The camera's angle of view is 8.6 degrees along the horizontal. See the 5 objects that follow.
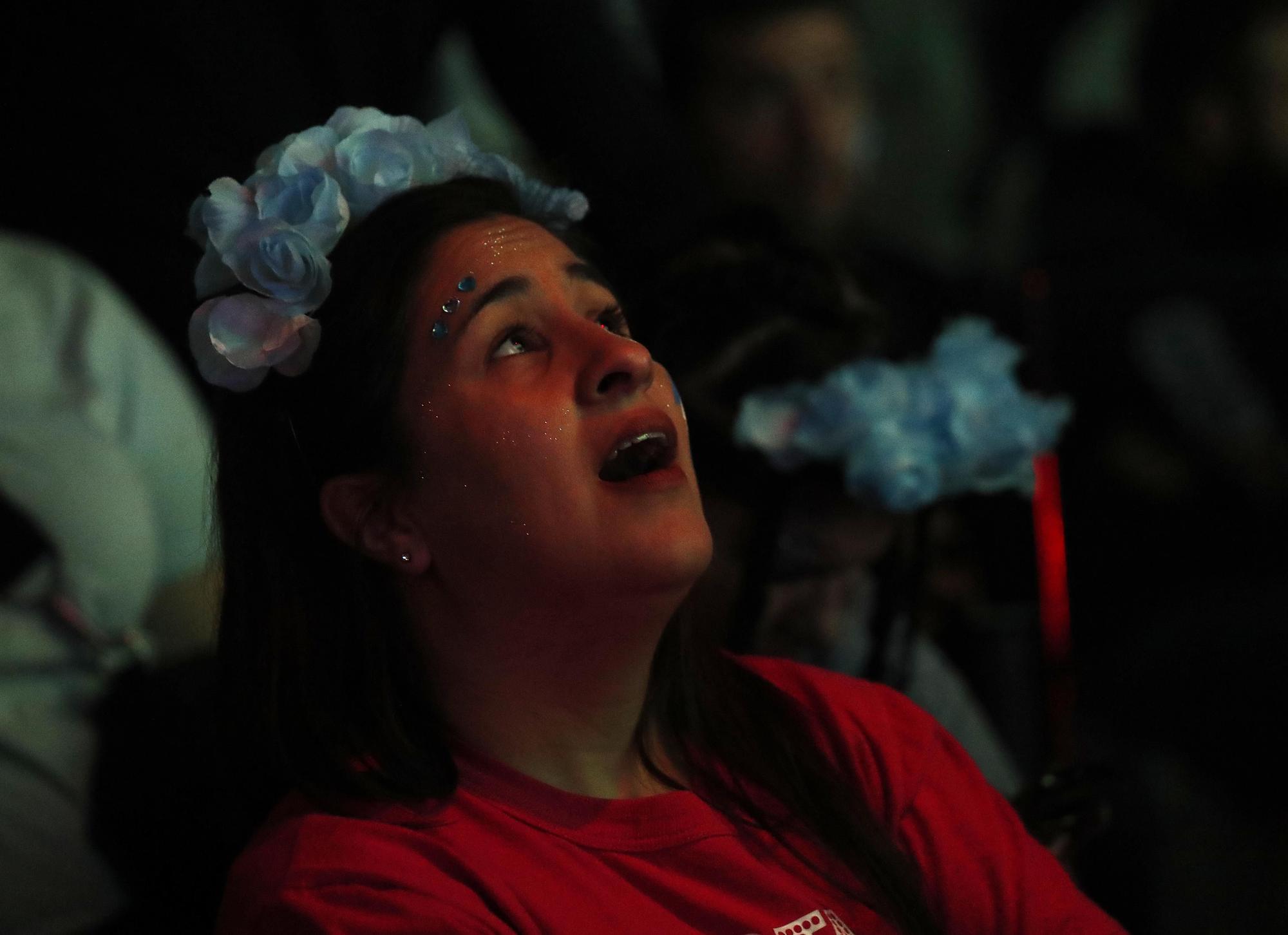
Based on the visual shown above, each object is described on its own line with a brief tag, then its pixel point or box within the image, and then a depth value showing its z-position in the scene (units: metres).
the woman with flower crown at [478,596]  3.75
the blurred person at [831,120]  4.71
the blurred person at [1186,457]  4.69
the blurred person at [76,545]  3.88
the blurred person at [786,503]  4.07
